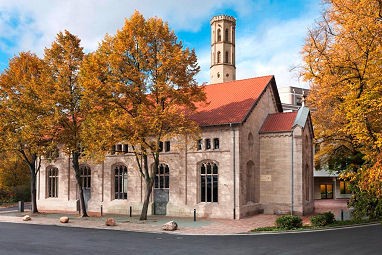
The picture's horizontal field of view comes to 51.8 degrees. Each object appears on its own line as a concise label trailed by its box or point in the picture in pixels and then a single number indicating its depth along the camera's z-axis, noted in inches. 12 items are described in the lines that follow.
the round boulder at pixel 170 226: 956.8
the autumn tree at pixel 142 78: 1066.1
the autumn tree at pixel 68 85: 1261.1
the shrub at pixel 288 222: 933.8
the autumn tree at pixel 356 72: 846.5
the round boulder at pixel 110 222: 1067.3
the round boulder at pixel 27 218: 1232.5
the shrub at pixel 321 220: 977.5
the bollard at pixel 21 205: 1517.0
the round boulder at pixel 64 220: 1149.7
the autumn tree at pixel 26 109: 1251.2
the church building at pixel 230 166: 1227.9
